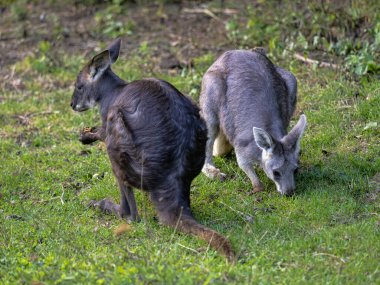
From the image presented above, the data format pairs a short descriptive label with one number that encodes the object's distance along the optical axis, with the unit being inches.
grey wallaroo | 539.2
